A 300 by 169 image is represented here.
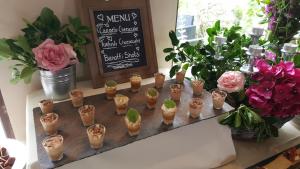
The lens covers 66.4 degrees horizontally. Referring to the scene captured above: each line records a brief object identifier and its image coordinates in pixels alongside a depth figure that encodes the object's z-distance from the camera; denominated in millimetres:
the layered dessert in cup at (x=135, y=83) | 958
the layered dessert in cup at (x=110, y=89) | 909
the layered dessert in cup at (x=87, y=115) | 757
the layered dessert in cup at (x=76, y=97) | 866
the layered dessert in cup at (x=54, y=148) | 620
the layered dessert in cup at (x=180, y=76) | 1021
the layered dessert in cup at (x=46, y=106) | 814
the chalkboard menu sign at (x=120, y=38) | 1006
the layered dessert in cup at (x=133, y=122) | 701
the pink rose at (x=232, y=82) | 897
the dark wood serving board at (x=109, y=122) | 659
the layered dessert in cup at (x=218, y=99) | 847
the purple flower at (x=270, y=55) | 1098
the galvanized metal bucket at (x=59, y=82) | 907
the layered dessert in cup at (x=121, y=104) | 816
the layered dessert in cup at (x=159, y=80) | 984
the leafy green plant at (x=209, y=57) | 1048
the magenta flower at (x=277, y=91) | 829
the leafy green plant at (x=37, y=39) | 866
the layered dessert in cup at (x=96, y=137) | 659
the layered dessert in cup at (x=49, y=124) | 722
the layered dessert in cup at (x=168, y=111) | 755
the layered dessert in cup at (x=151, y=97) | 844
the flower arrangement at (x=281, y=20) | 1091
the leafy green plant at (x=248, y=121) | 852
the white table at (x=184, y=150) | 707
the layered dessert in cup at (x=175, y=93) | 891
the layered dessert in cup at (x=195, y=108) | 795
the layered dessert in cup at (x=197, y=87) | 928
